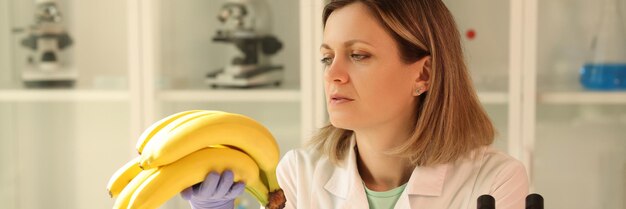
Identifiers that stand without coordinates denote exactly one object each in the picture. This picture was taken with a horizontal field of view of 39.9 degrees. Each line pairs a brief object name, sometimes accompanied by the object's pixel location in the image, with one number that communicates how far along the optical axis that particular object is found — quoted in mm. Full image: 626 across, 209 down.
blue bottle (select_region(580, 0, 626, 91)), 2584
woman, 1526
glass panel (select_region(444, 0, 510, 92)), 2703
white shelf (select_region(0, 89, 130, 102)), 2875
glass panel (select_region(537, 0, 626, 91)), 2670
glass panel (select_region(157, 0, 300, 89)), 2826
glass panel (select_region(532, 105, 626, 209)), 2691
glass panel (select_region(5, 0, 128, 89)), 2963
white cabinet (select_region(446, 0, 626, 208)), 2680
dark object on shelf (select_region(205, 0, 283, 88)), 2787
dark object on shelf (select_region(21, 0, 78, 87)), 2947
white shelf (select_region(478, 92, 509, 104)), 2582
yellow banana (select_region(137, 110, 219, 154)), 1184
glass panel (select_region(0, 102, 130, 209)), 3074
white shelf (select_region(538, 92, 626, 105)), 2531
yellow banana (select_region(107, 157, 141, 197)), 1231
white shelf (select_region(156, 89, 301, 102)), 2723
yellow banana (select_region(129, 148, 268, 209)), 1125
